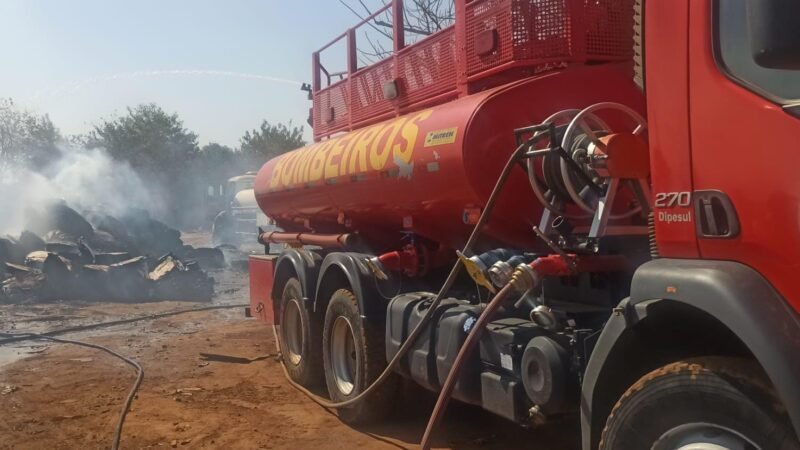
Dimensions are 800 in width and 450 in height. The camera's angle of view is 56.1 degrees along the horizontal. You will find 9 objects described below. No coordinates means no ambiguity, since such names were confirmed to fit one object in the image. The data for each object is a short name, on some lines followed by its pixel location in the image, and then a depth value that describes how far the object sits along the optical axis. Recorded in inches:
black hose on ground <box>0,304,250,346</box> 431.8
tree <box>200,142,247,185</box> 2184.3
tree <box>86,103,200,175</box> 1947.6
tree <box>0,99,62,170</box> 1830.7
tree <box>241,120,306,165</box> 1978.3
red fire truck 99.7
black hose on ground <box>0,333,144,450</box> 231.5
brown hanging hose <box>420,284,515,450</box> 155.3
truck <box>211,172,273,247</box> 1115.3
